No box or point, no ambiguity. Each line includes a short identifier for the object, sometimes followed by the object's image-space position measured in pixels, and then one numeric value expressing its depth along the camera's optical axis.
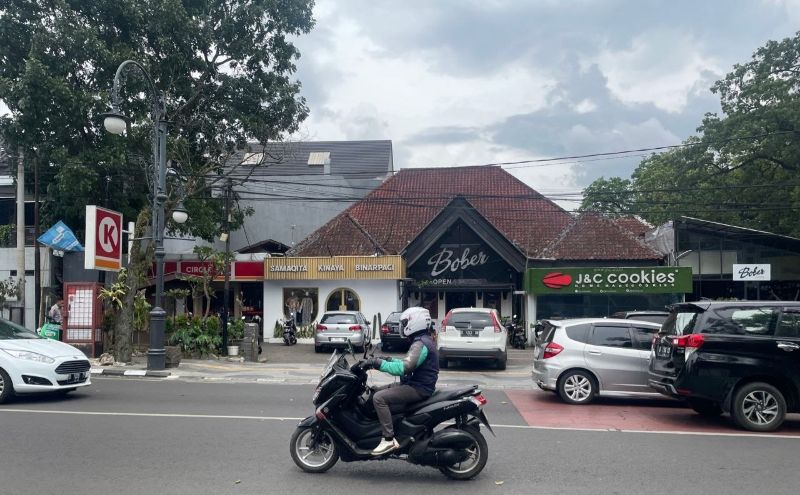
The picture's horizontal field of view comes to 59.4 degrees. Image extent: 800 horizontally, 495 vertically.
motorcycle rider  6.95
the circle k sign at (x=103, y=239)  17.94
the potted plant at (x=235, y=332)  23.30
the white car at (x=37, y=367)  11.59
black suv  10.12
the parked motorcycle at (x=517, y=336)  27.22
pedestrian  21.83
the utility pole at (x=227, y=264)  21.97
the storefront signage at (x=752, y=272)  27.11
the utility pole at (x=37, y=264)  25.39
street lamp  17.41
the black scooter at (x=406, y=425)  6.96
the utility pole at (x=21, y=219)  25.52
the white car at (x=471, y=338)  18.64
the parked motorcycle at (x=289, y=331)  28.25
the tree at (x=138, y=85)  21.14
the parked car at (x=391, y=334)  25.16
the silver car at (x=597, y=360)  12.88
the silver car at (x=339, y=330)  24.72
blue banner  23.59
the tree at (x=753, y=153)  29.09
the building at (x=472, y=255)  28.81
